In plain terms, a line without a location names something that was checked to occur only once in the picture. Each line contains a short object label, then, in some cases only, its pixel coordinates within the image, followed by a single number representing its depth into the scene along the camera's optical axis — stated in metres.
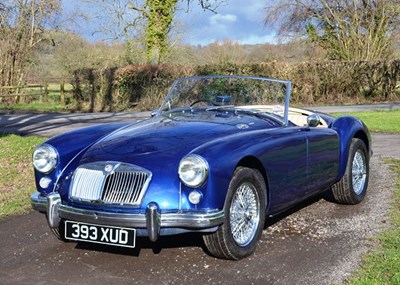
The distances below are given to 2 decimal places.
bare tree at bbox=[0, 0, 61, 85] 27.62
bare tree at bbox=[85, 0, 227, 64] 26.66
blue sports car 3.65
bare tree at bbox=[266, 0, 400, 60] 31.53
